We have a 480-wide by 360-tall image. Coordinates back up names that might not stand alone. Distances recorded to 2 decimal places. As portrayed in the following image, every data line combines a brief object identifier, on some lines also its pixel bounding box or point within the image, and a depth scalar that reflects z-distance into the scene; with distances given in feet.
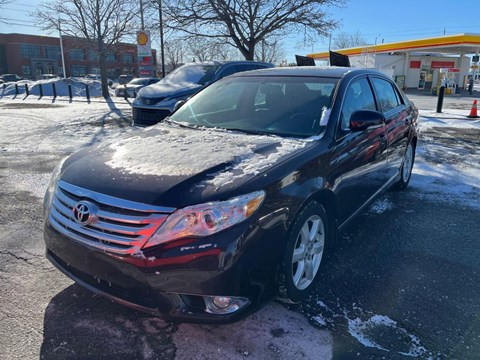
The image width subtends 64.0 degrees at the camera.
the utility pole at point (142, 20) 70.22
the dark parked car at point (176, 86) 30.48
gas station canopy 97.05
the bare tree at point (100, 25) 75.10
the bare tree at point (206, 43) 68.54
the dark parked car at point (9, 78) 155.95
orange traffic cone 44.99
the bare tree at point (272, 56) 190.55
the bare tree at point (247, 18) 61.11
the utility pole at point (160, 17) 62.67
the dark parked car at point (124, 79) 146.89
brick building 258.78
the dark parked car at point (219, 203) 6.95
